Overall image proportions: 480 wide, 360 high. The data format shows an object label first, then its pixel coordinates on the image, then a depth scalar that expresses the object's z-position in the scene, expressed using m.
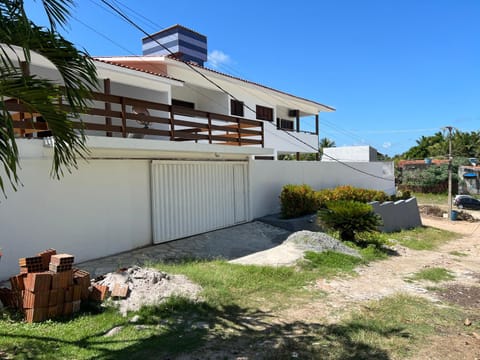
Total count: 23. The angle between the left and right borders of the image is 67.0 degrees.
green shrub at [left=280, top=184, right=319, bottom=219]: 13.55
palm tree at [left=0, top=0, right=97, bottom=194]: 3.46
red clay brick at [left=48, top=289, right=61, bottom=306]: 5.03
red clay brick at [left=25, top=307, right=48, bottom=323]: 4.90
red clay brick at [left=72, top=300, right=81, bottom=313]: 5.24
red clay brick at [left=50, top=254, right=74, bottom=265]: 5.20
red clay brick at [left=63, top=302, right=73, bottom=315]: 5.15
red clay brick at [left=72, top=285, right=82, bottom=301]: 5.27
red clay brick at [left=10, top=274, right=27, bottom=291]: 5.14
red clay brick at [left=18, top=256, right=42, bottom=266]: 5.34
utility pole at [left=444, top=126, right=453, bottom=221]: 23.58
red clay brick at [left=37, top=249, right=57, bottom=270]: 5.45
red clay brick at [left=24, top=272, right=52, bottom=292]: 4.92
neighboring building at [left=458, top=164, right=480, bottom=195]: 36.38
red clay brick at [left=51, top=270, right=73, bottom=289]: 5.07
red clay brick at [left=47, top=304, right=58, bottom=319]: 5.01
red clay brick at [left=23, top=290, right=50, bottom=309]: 4.92
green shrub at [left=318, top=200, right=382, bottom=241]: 11.43
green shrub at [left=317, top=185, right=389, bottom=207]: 14.98
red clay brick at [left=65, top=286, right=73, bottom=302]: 5.18
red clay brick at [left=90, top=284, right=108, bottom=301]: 5.61
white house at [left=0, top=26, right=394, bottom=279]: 7.29
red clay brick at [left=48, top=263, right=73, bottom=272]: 5.20
